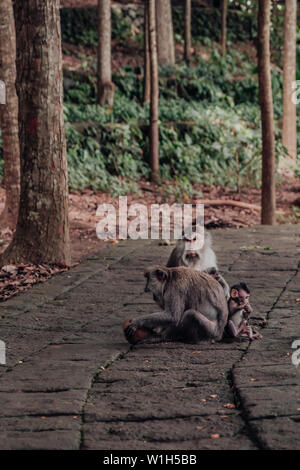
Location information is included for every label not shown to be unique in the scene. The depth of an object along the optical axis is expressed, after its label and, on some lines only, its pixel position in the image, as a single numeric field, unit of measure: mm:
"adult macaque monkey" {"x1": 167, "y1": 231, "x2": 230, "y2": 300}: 6992
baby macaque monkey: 6055
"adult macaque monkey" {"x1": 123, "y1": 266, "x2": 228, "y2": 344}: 5891
